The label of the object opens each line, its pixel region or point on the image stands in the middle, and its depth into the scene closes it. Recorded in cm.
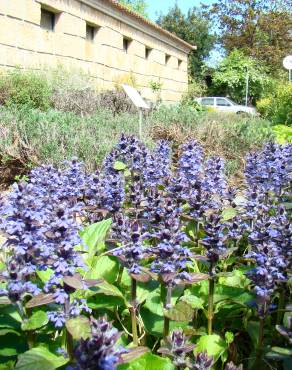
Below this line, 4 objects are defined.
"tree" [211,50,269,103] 3397
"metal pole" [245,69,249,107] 3154
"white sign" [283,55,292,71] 2050
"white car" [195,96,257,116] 2831
